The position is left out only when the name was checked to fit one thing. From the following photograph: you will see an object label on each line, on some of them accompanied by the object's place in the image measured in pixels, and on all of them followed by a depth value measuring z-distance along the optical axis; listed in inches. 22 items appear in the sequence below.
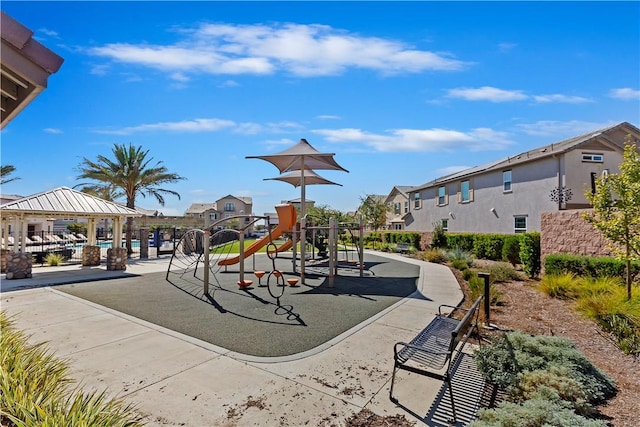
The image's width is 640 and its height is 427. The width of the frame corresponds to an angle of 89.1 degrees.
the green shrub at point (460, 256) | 621.3
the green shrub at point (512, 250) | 654.5
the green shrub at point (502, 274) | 455.7
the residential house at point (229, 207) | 2577.3
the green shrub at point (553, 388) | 134.2
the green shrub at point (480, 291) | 322.0
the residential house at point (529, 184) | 698.8
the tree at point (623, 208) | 291.1
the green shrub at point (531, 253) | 510.6
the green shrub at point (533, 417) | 115.1
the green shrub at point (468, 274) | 433.4
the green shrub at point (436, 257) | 685.9
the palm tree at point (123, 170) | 879.7
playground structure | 373.1
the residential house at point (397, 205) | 1592.0
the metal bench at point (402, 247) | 929.6
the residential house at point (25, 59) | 116.8
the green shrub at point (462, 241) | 802.0
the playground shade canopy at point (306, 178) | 600.1
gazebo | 476.7
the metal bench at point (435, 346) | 146.2
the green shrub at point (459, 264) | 555.2
